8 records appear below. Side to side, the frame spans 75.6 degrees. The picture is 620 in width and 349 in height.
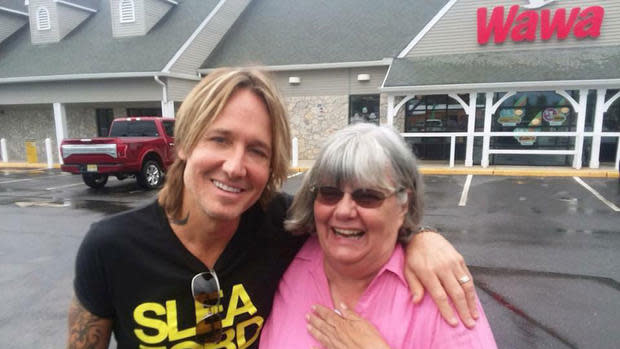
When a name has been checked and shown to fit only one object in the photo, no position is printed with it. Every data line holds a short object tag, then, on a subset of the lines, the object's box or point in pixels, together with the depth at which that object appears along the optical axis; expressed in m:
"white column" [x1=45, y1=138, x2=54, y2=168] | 16.25
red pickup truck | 10.21
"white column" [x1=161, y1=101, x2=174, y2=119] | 15.38
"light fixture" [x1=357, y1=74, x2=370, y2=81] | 15.14
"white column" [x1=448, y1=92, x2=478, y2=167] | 13.28
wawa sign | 12.80
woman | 1.59
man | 1.59
